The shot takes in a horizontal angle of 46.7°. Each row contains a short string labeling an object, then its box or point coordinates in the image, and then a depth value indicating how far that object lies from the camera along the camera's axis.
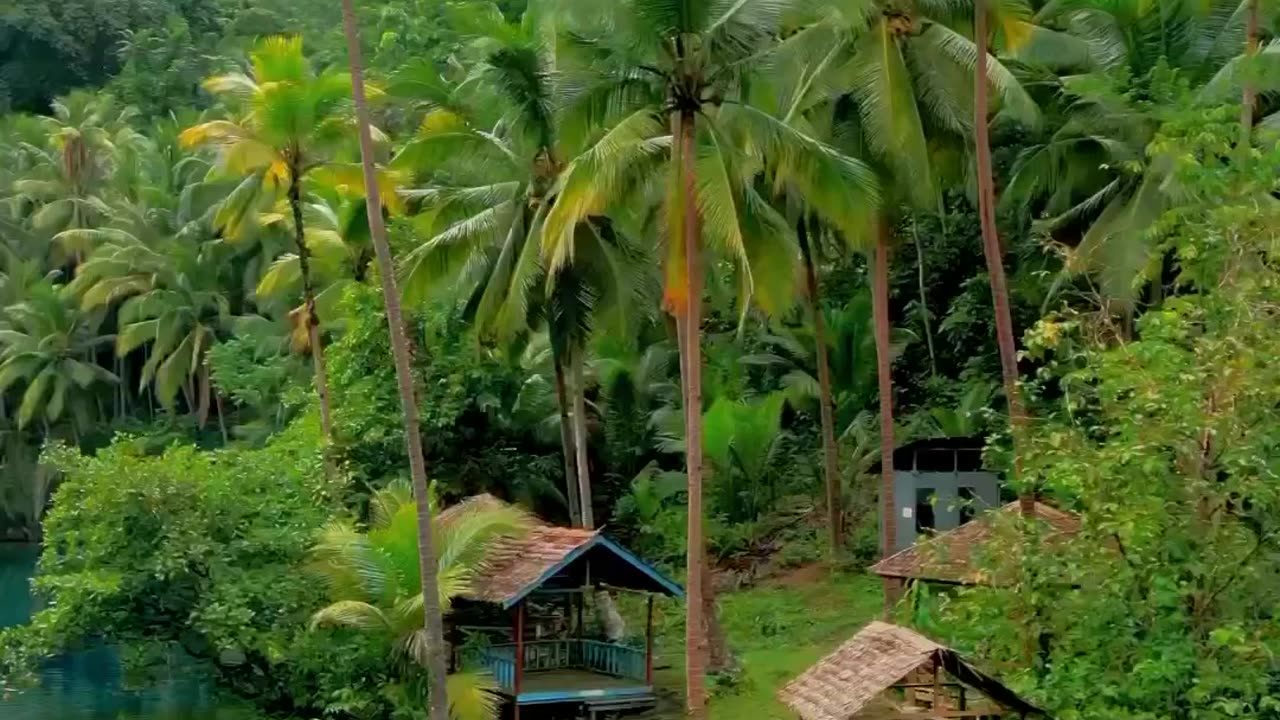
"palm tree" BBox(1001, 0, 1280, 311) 20.58
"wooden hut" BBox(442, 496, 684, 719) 17.77
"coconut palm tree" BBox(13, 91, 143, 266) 45.31
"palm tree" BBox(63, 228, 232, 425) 41.66
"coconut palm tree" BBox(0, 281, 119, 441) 42.03
